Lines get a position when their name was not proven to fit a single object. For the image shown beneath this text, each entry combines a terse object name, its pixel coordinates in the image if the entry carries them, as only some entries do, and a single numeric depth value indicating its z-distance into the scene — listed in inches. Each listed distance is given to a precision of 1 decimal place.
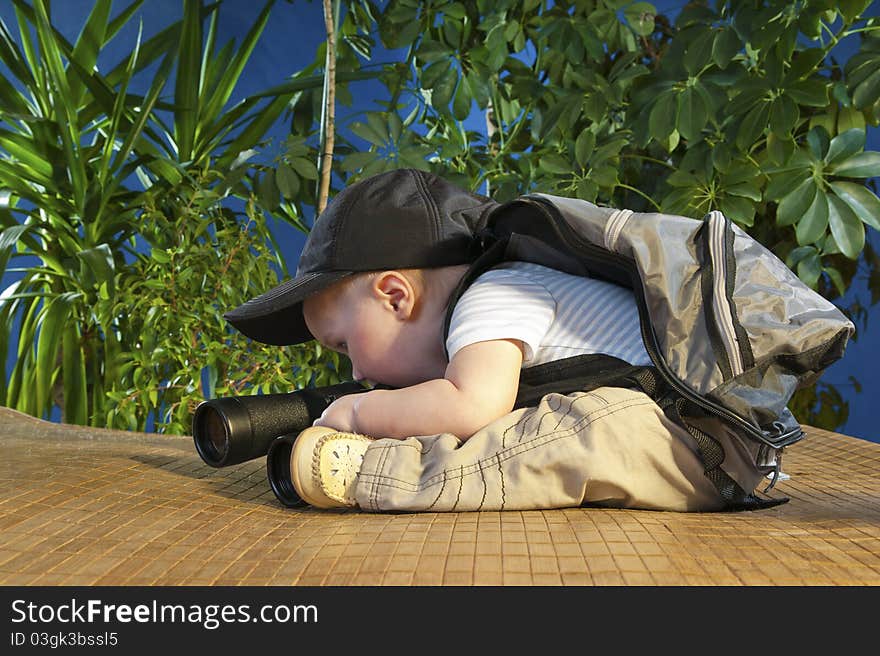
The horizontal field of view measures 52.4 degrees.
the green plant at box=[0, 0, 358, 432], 70.2
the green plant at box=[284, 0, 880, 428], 60.7
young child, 30.8
